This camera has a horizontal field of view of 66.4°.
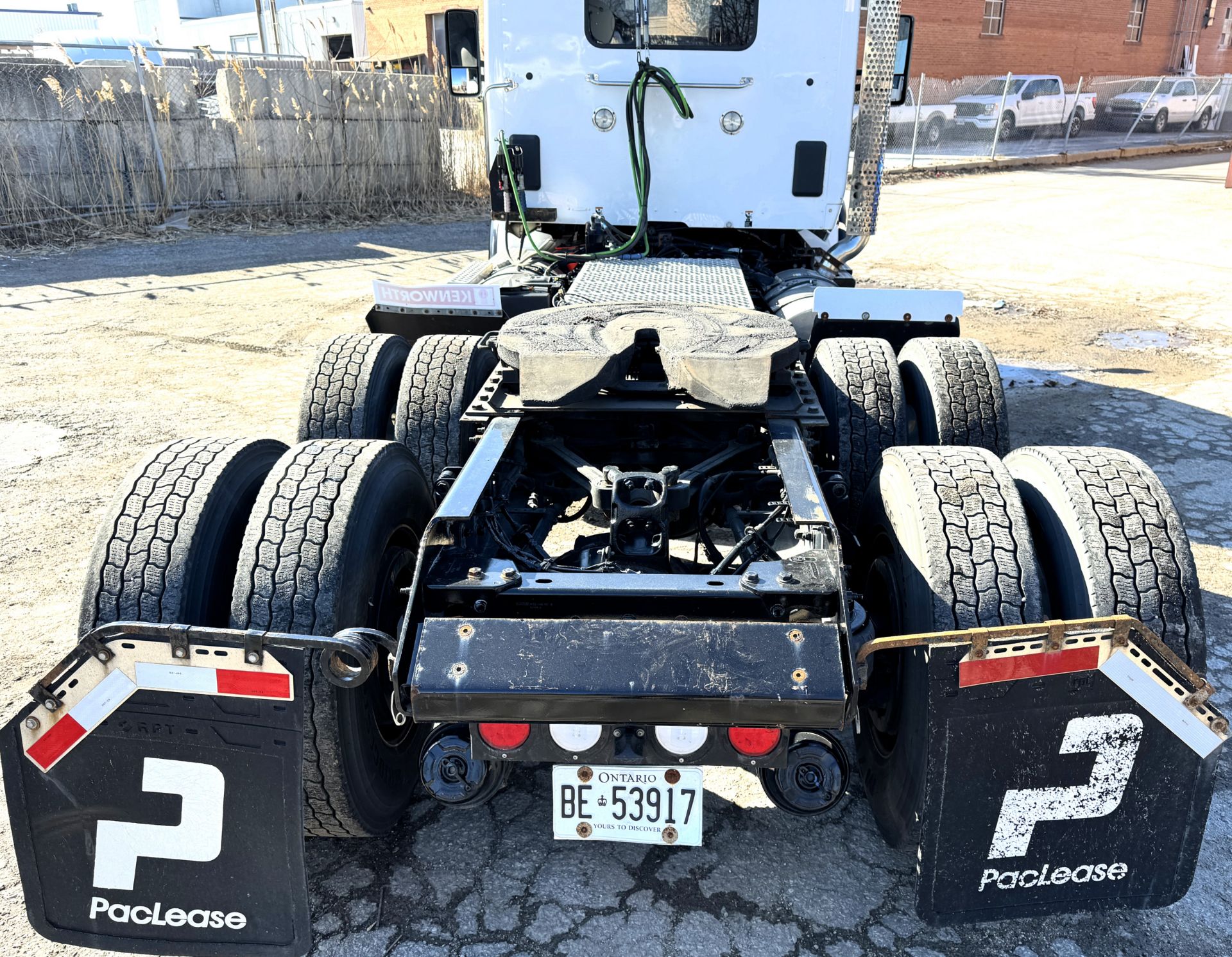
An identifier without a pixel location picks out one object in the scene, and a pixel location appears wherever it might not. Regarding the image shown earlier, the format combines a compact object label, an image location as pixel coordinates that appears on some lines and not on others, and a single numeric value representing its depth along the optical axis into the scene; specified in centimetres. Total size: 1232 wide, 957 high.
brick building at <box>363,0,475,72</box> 2827
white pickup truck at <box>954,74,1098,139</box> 2152
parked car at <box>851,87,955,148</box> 2136
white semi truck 206
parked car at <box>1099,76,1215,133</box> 2569
